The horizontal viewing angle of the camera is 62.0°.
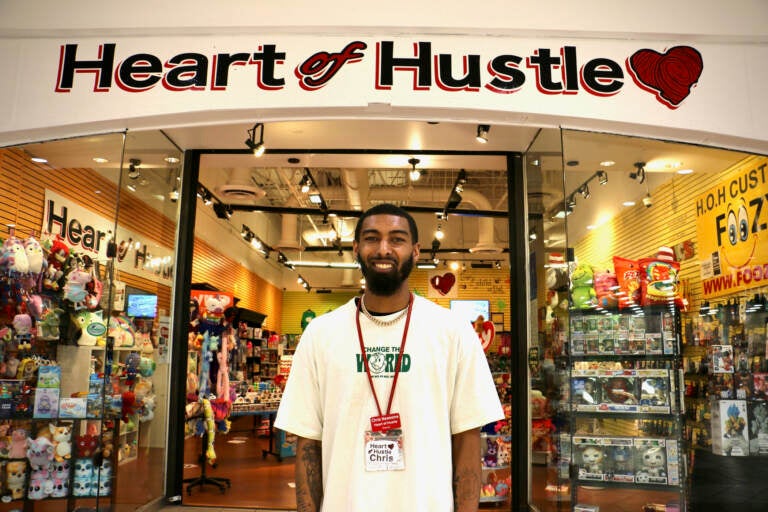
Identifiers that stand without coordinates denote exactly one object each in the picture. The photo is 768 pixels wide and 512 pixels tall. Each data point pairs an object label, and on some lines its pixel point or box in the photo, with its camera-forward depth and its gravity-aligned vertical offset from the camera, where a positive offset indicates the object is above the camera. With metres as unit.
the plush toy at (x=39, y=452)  4.68 -0.72
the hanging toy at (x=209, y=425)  6.68 -0.73
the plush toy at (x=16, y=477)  4.65 -0.90
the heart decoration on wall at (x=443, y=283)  18.34 +2.12
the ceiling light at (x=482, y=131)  5.36 +1.89
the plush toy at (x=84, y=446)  4.79 -0.69
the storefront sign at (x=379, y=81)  4.68 +2.02
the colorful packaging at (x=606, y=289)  4.98 +0.55
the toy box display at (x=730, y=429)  5.03 -0.54
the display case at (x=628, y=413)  4.51 -0.38
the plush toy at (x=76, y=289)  5.13 +0.52
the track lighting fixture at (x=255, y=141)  5.57 +1.88
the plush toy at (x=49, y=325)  4.97 +0.22
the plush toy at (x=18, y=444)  4.70 -0.66
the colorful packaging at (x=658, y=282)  4.98 +0.61
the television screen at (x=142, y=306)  5.49 +0.42
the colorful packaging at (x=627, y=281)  4.96 +0.62
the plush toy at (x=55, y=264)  5.04 +0.71
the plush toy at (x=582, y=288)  5.01 +0.56
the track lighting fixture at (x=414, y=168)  6.39 +1.94
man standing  1.92 -0.13
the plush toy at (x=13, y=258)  4.81 +0.71
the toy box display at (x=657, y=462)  4.47 -0.71
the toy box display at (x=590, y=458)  4.57 -0.70
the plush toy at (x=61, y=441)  4.75 -0.65
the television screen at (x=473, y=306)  16.52 +1.34
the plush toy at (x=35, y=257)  4.91 +0.74
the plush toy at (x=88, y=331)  5.11 +0.18
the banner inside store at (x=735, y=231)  5.17 +1.15
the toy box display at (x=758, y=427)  4.88 -0.51
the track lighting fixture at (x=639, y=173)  5.63 +1.70
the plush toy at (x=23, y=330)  4.82 +0.17
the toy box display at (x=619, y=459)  4.54 -0.70
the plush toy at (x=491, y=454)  5.94 -0.89
